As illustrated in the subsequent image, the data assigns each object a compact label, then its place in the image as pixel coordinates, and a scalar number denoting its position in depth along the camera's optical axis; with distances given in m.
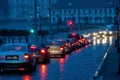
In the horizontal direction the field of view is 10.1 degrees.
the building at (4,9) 164.62
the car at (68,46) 56.24
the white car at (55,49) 48.47
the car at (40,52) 39.56
